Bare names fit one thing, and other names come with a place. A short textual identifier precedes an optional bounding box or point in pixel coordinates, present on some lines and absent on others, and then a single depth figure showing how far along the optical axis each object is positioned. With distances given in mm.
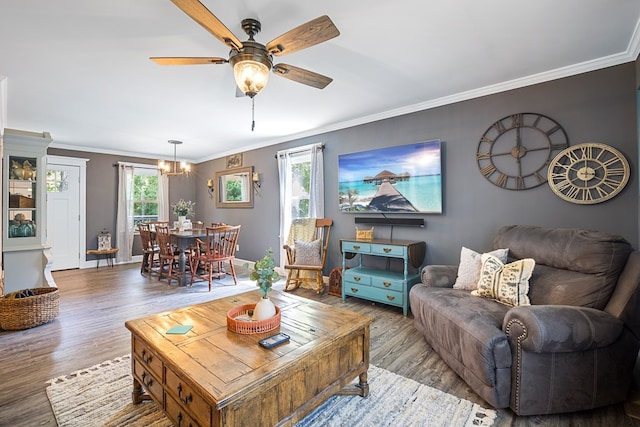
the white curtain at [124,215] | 6352
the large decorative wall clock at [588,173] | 2492
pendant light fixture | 5594
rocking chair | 4245
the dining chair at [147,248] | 5254
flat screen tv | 3510
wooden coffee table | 1228
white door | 5594
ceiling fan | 1542
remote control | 1521
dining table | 4660
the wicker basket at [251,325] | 1672
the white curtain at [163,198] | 6977
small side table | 5960
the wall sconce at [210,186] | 6975
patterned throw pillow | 2242
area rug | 1692
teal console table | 3332
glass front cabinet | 3453
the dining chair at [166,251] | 4816
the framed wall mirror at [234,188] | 6020
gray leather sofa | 1665
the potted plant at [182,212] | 5535
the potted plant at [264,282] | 1744
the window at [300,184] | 5051
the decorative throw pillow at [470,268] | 2577
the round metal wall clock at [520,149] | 2816
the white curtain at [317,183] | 4641
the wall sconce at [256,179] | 5754
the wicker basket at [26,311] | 2898
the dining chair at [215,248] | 4633
